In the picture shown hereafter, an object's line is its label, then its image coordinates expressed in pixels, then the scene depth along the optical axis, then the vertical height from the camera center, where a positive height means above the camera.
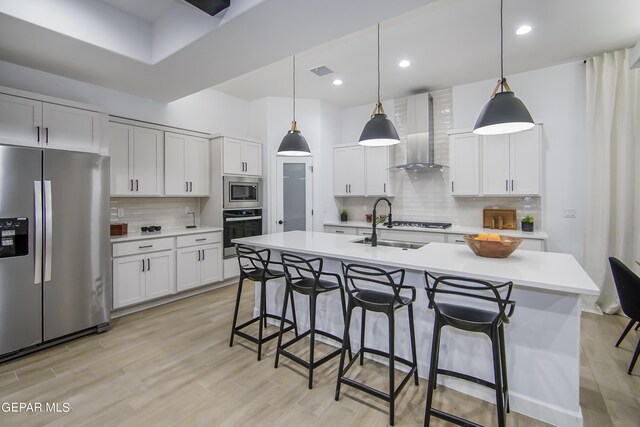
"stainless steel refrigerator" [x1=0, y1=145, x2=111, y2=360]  2.62 -0.34
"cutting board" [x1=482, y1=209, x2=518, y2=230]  4.26 -0.09
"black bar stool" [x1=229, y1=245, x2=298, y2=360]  2.71 -0.64
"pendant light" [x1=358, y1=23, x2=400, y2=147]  2.83 +0.76
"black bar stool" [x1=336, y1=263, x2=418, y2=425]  1.91 -0.66
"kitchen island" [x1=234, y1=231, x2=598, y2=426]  1.78 -0.77
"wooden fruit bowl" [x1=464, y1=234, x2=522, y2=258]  2.16 -0.25
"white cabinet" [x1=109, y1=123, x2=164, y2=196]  3.82 +0.67
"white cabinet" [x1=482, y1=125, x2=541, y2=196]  3.90 +0.64
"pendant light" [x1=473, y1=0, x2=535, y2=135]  2.05 +0.68
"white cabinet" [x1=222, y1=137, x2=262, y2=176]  4.71 +0.88
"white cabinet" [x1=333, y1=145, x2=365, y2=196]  5.39 +0.73
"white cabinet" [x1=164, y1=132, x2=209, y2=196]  4.36 +0.69
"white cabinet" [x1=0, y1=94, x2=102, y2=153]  2.76 +0.84
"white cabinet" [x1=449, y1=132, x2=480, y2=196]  4.27 +0.68
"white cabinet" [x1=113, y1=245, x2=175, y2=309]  3.54 -0.81
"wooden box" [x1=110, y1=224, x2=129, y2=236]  3.77 -0.23
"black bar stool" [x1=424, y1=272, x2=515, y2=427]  1.64 -0.64
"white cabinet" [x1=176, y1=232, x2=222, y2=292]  4.15 -0.70
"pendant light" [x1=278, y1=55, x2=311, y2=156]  3.34 +0.74
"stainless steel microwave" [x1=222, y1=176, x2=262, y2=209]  4.67 +0.31
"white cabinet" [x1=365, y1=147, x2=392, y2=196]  5.16 +0.69
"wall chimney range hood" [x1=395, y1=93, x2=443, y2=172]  4.75 +1.24
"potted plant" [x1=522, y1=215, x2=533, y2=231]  3.99 -0.15
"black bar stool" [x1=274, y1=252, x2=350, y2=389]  2.32 -0.64
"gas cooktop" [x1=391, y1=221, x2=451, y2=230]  4.60 -0.20
